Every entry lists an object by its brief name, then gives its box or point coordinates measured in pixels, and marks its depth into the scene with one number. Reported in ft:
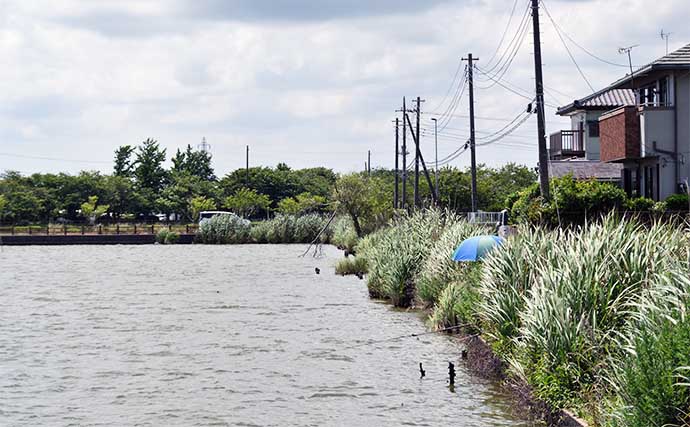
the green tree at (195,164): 467.36
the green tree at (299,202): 335.88
